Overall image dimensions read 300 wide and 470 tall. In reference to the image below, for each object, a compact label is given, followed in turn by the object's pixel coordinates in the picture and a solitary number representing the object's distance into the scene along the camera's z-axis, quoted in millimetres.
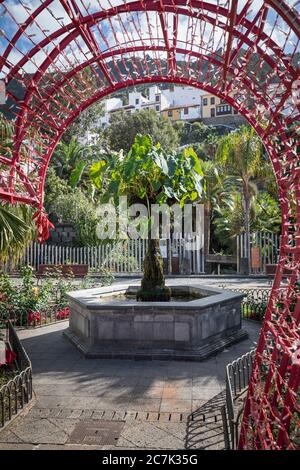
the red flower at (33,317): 10658
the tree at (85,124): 39612
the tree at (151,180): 8273
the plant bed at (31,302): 10586
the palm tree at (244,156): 20844
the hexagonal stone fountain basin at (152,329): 7812
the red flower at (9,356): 7048
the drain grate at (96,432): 4676
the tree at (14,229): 7703
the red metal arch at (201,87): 3311
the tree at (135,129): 40188
